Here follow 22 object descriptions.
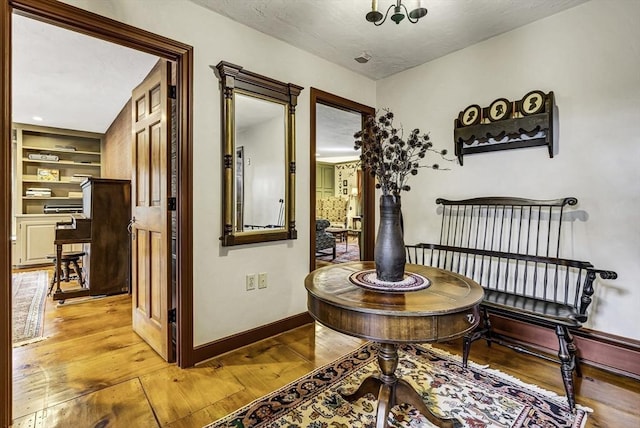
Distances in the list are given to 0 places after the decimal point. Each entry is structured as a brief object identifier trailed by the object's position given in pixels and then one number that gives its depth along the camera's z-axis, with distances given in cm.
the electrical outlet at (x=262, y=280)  251
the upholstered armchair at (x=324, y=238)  570
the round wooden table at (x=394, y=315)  110
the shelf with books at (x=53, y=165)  547
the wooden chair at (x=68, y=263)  383
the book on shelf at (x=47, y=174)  559
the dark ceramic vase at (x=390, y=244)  141
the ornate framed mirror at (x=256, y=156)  227
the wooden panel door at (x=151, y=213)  218
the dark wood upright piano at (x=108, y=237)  369
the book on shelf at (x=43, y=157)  547
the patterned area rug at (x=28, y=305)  263
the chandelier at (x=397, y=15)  163
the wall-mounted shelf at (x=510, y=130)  226
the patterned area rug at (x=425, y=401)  153
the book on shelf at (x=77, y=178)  587
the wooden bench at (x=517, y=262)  177
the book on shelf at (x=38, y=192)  549
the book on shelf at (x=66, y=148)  577
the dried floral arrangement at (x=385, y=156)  141
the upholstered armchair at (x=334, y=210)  964
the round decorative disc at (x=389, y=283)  133
